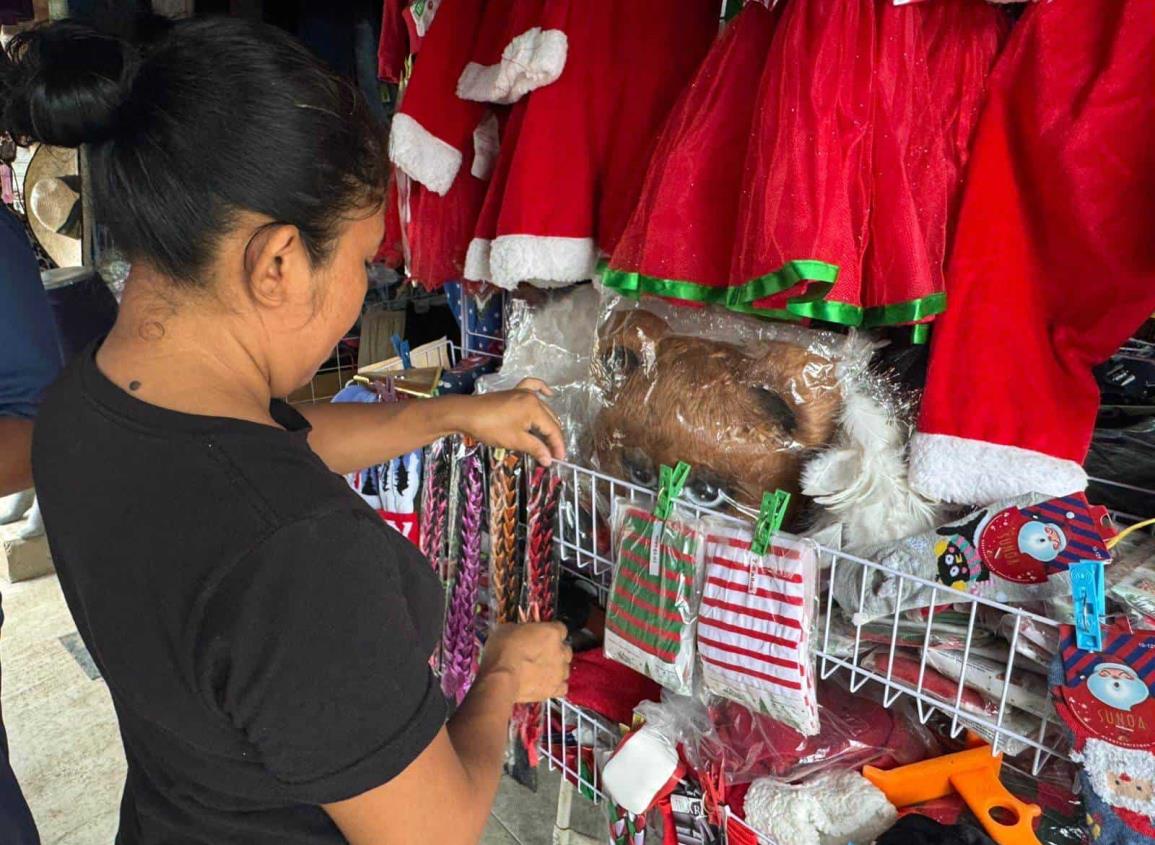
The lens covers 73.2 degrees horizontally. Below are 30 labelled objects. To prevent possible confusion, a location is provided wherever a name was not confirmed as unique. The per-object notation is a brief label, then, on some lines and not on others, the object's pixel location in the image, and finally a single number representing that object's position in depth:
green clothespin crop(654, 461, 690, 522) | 0.89
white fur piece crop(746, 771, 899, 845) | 0.85
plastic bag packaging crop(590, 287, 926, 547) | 0.81
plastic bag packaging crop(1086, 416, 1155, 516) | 0.86
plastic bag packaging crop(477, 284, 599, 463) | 1.20
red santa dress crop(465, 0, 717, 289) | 1.08
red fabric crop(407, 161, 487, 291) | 1.39
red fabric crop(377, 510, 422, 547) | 1.30
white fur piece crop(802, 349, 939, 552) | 0.80
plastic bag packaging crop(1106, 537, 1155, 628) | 0.64
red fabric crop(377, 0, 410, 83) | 1.61
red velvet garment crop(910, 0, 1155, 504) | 0.70
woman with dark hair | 0.50
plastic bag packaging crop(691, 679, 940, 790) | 0.92
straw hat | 3.04
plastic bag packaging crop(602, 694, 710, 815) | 0.98
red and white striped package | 0.78
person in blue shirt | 1.04
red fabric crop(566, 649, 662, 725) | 1.12
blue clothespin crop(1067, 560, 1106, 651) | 0.61
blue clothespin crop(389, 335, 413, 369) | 1.49
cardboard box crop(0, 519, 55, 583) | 2.62
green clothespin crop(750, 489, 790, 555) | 0.79
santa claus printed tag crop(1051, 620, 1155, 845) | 0.59
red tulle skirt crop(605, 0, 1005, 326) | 0.75
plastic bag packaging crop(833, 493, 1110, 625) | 0.66
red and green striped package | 0.88
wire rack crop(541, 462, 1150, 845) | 0.69
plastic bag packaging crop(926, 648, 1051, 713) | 0.69
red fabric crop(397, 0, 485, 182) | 1.31
